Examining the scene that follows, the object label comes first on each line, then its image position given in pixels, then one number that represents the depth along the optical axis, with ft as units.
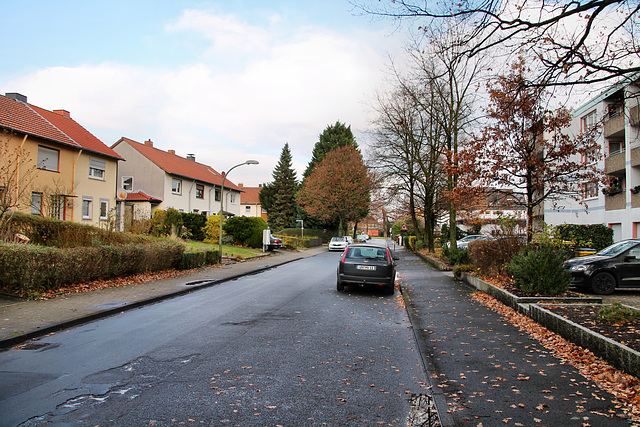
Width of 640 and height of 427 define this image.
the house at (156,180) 120.98
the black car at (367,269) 41.27
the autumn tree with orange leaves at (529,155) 43.98
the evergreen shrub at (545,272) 30.63
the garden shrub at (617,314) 20.43
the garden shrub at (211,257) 66.32
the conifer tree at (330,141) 204.85
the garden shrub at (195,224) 106.52
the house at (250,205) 275.39
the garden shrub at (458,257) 57.67
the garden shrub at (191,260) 57.47
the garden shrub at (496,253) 42.27
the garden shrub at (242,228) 108.47
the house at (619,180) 83.30
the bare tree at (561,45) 20.02
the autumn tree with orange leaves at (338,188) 167.32
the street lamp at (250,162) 70.28
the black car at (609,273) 38.50
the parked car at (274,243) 113.93
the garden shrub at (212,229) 104.37
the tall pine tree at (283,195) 204.13
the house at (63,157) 71.87
